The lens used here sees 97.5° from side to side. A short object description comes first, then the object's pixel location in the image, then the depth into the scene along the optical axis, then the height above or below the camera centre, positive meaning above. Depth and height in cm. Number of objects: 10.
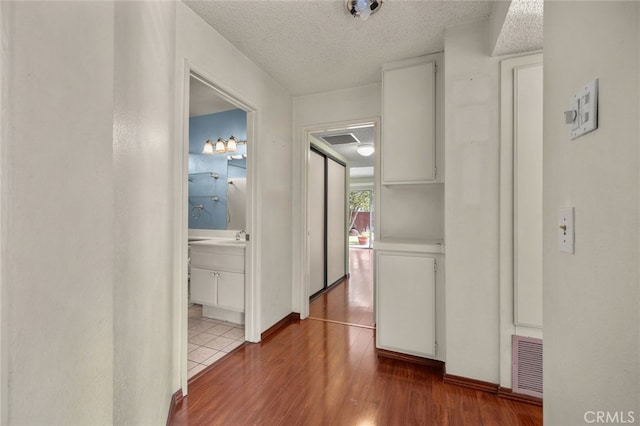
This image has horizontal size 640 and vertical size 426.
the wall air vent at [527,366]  177 -97
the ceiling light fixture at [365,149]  521 +119
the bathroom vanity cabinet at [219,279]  280 -69
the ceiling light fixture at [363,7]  175 +131
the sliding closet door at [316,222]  386 -14
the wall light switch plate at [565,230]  75 -4
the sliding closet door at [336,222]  456 -15
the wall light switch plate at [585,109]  64 +25
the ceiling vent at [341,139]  443 +122
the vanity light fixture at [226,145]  345 +83
